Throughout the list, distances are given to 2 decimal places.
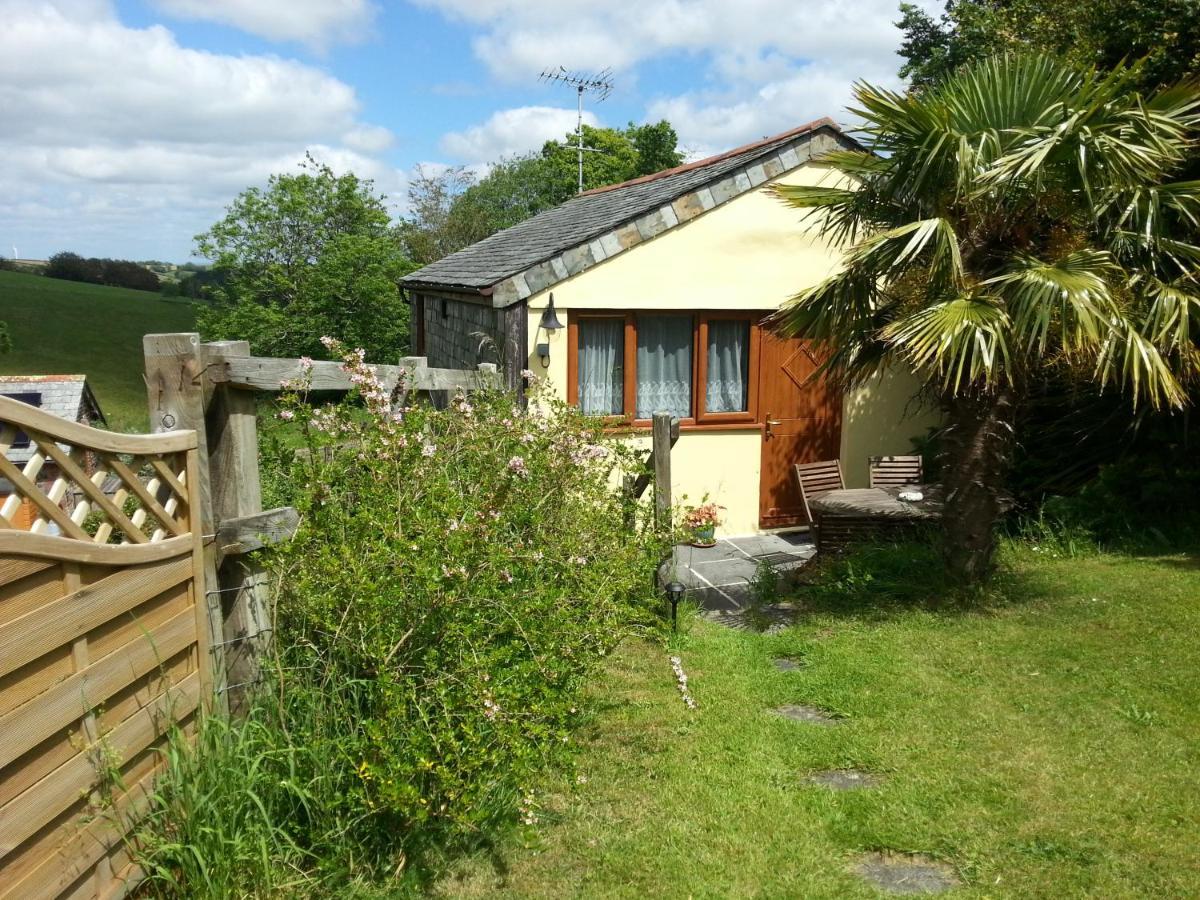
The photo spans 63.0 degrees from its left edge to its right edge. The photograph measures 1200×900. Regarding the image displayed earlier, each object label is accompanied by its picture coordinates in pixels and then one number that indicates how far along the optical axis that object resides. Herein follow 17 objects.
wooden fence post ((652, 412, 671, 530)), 7.38
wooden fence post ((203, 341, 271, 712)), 4.17
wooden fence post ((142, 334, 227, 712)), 4.03
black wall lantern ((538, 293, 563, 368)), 9.62
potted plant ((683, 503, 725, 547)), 9.88
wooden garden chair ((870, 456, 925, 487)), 10.91
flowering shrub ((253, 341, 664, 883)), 3.83
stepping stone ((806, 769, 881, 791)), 4.95
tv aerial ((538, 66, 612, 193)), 24.20
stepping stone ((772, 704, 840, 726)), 5.79
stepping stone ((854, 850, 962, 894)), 4.03
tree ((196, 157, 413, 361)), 19.12
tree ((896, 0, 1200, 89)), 10.48
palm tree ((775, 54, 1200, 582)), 6.68
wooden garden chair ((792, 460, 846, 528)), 10.77
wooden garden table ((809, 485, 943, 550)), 8.91
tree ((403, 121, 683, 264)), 29.23
